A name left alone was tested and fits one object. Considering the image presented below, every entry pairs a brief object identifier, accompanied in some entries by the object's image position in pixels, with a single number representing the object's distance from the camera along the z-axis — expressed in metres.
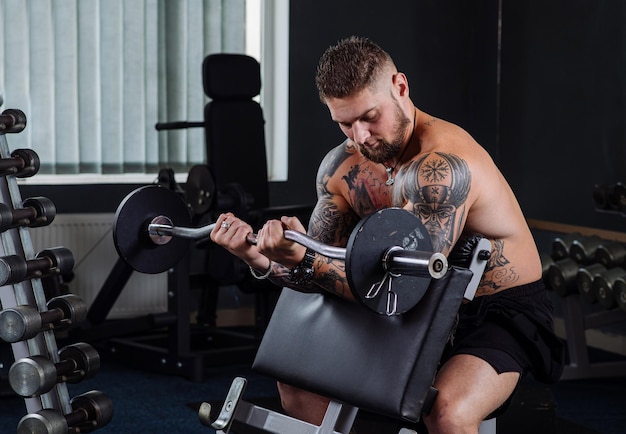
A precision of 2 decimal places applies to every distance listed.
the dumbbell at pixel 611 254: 3.89
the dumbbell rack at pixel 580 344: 4.03
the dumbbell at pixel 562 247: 4.09
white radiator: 4.73
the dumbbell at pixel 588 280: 3.80
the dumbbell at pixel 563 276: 3.92
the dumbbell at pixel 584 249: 3.97
